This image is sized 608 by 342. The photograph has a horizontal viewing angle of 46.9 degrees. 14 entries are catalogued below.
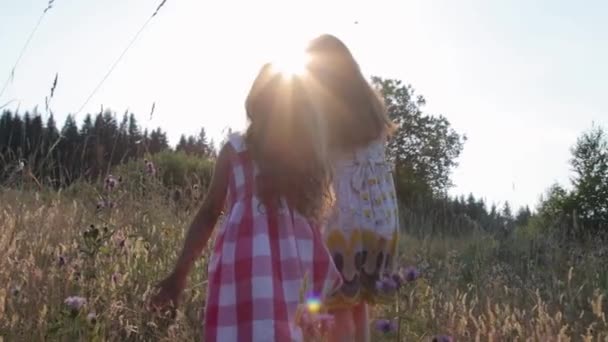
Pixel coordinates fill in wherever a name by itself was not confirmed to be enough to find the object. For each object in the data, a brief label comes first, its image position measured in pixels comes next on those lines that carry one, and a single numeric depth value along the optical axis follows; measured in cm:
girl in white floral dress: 298
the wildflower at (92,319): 210
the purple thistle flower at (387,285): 266
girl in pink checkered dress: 201
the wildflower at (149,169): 514
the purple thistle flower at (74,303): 212
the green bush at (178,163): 1475
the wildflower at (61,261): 298
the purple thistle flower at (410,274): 275
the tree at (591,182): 1716
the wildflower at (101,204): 413
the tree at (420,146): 2750
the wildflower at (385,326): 254
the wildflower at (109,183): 437
